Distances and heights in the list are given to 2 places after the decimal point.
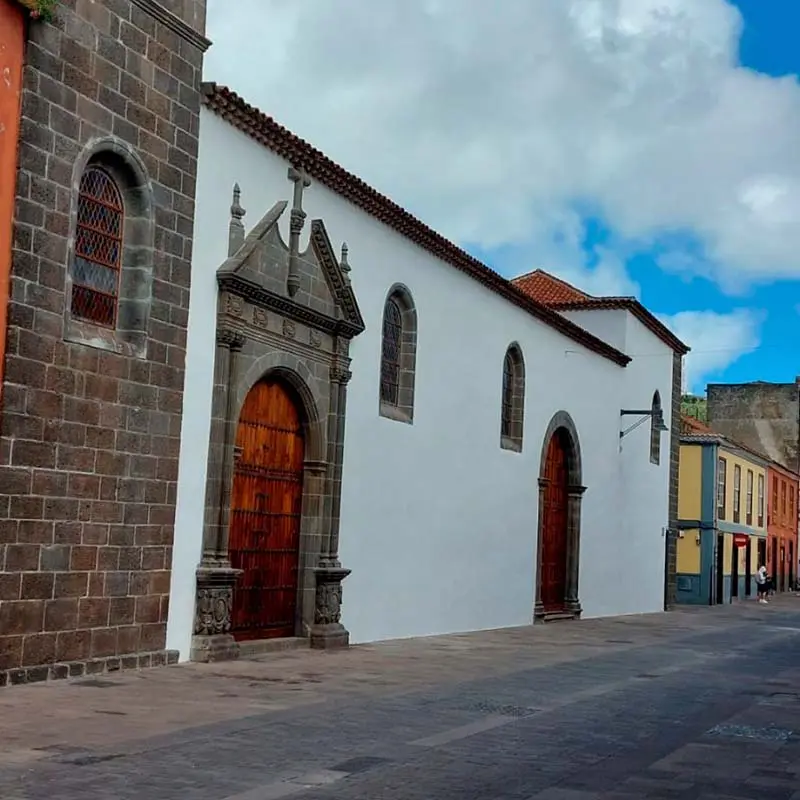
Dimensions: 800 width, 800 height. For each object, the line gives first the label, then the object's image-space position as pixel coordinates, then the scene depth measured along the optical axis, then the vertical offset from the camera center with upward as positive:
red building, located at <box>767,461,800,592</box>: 50.41 +1.70
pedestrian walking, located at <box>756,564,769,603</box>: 41.09 -0.65
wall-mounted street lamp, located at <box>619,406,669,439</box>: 28.48 +3.28
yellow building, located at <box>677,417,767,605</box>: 39.19 +1.38
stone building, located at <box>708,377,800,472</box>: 58.47 +6.92
